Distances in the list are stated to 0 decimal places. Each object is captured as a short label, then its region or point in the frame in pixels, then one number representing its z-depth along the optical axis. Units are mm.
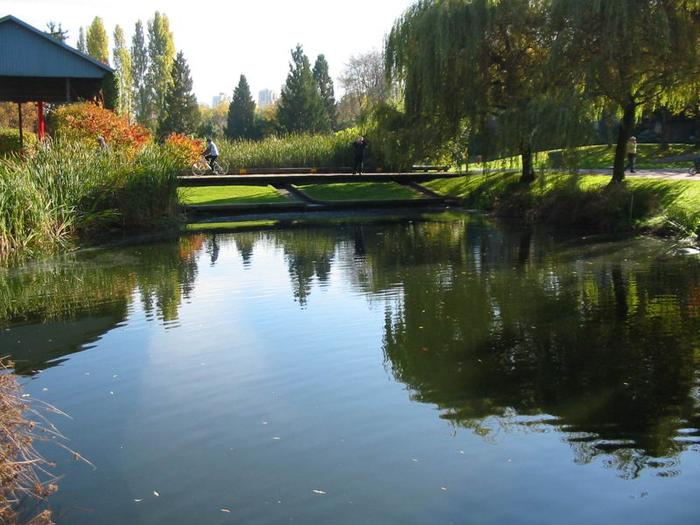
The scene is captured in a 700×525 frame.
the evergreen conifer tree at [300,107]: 59125
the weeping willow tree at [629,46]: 18219
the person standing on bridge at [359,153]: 31047
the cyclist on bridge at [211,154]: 31500
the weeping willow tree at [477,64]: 21297
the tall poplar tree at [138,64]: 83750
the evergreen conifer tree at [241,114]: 63675
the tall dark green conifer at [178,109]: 57562
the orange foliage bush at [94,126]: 24672
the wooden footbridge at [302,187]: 25406
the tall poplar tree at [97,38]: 76312
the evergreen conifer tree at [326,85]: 71075
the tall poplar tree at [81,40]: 93644
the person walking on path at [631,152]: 25031
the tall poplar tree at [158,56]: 76500
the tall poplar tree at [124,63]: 75375
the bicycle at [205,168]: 30989
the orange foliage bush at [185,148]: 26562
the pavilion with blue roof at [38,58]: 27156
